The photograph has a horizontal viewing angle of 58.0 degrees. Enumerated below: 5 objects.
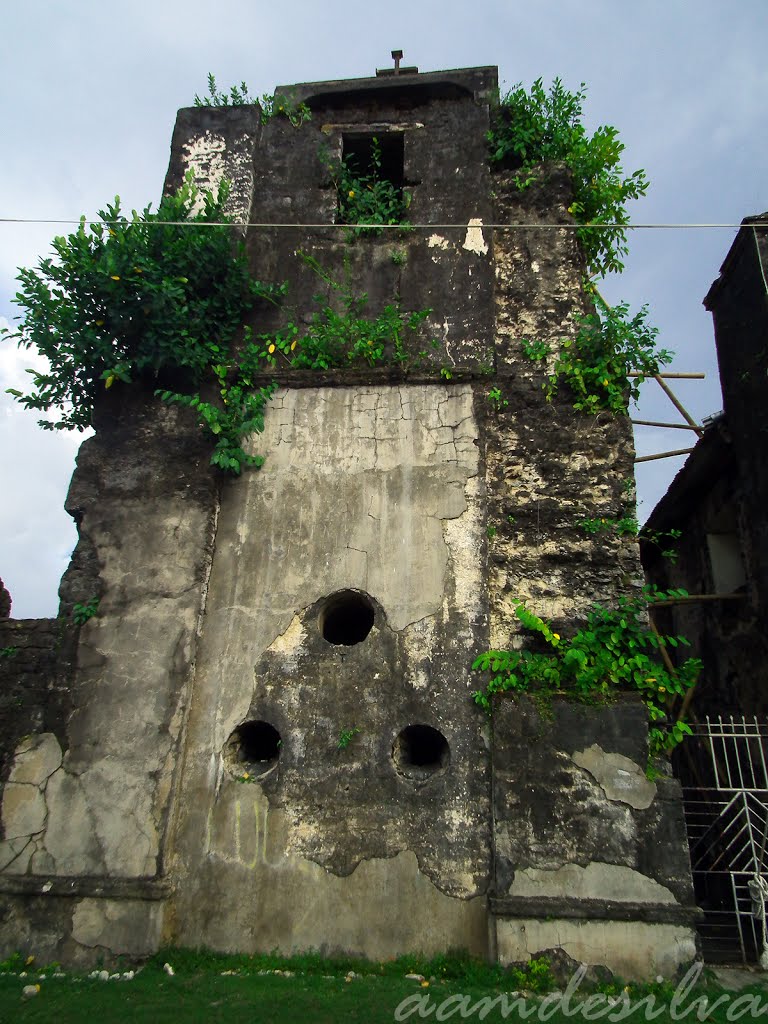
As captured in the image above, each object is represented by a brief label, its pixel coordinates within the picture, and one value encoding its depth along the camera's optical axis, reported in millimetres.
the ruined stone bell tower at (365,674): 4516
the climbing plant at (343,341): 6098
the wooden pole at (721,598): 7883
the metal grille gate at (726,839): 4746
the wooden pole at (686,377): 9224
